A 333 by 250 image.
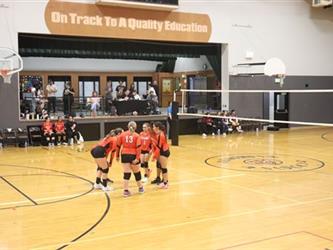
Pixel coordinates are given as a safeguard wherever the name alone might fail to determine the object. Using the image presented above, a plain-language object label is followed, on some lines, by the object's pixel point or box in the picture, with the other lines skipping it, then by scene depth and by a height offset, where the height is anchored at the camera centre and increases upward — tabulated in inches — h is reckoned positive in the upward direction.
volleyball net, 914.7 -22.6
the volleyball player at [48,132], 700.0 -54.6
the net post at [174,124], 674.2 -42.6
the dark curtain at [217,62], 928.3 +73.9
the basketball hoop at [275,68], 800.9 +49.2
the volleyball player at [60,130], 707.4 -52.5
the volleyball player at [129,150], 353.1 -42.6
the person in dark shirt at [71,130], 719.7 -53.4
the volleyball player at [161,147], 387.5 -43.8
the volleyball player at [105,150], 371.9 -44.2
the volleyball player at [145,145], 386.3 -42.0
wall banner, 743.7 +129.6
